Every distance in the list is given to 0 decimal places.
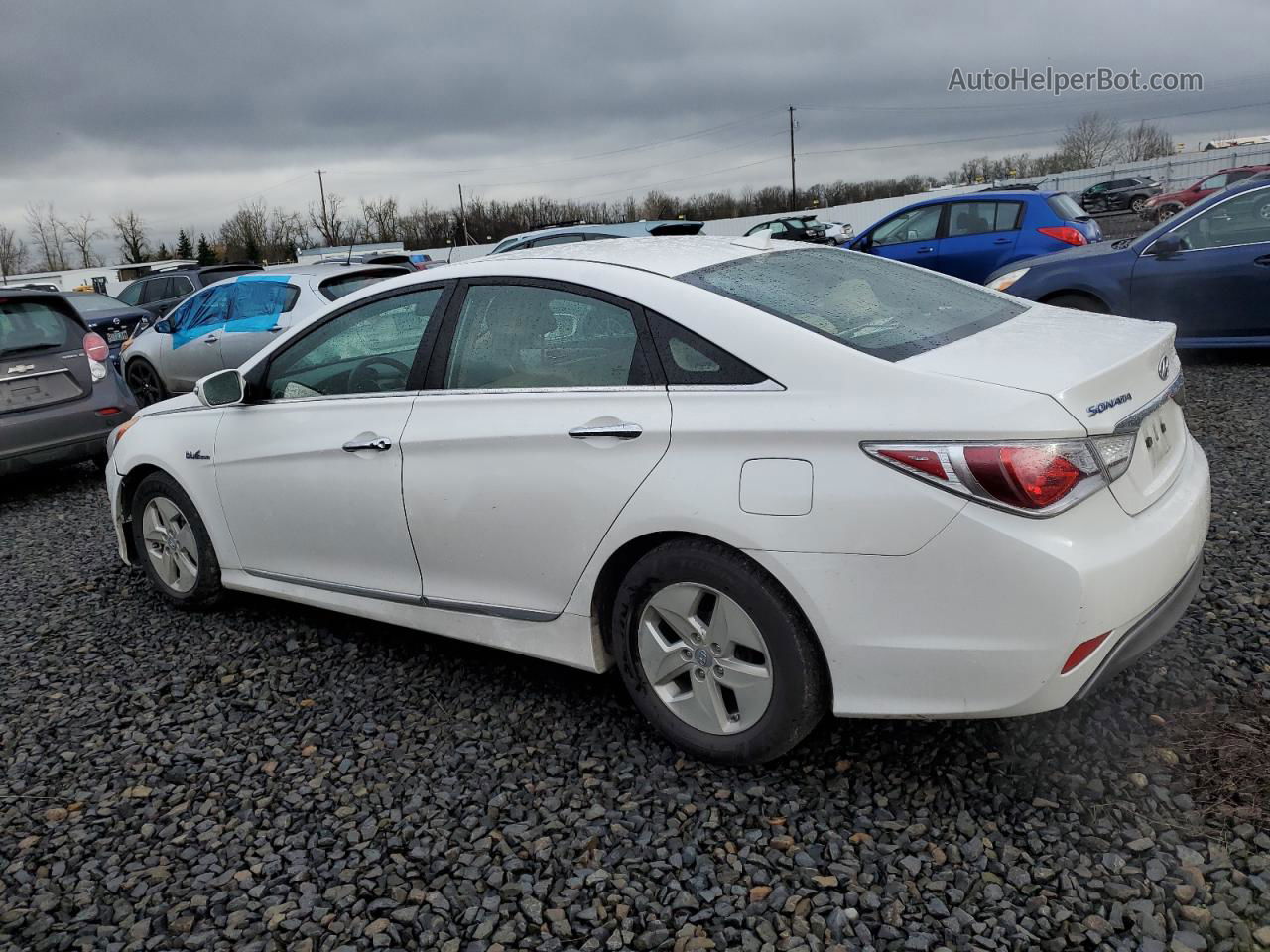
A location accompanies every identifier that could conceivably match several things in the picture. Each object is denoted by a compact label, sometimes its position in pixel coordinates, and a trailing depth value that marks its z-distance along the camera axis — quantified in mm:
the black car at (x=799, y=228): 31508
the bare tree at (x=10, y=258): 82375
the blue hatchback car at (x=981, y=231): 11375
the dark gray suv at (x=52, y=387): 7219
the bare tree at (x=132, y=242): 79756
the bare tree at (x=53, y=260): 88500
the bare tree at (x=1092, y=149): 74250
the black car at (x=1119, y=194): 40875
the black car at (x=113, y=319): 13656
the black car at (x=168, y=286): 15180
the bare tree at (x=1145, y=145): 75812
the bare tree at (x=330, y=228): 76938
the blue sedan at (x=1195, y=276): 8008
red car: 28594
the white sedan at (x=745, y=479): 2447
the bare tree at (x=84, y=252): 89312
